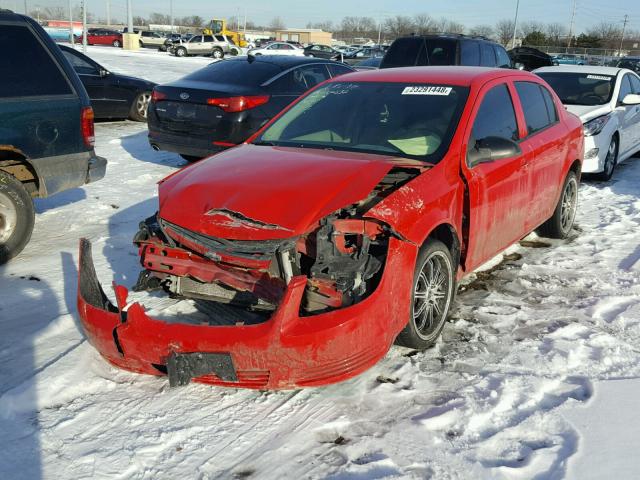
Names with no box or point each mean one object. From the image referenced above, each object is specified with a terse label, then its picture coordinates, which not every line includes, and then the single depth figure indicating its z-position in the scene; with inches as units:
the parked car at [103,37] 2151.8
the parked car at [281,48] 1591.9
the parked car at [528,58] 665.0
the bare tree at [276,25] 6009.4
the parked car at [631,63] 1278.3
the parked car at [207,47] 1766.0
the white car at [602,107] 357.7
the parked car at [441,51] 495.8
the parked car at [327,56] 942.4
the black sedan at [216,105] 331.0
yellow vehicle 2374.8
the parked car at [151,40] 2305.6
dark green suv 212.7
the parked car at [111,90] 466.9
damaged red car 129.6
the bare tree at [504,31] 3061.0
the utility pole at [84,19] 1082.4
